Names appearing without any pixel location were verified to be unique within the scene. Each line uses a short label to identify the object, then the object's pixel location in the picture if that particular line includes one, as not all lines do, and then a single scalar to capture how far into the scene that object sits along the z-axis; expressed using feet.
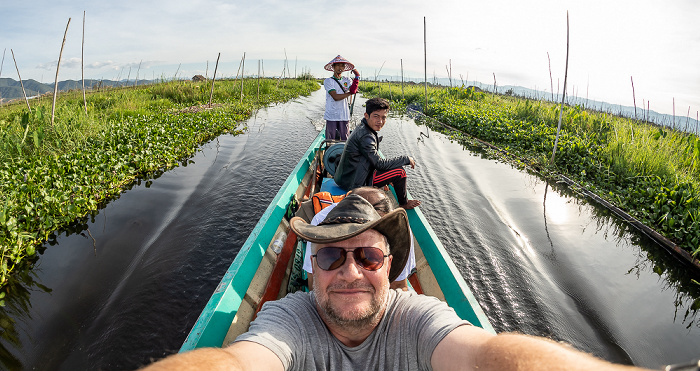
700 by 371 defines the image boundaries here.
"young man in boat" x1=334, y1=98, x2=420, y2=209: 12.78
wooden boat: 6.70
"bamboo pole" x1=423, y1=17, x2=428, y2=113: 51.39
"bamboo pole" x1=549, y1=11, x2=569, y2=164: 23.59
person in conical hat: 19.33
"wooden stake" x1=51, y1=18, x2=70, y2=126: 22.71
